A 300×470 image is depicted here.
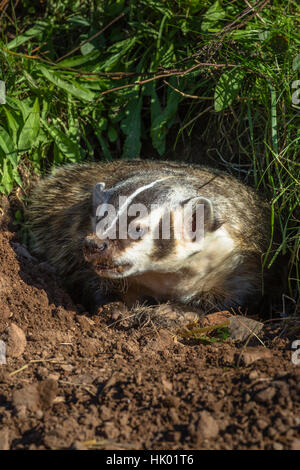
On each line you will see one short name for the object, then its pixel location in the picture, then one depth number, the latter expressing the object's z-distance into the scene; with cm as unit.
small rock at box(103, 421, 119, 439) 213
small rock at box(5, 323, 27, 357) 224
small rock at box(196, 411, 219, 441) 212
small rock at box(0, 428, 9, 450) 212
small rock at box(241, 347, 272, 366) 221
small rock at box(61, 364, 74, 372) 222
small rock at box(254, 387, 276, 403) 214
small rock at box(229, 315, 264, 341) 230
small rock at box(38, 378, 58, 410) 216
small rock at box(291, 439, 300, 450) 211
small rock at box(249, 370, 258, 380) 217
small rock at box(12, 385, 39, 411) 216
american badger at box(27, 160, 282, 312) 230
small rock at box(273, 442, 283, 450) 211
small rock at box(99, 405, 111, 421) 214
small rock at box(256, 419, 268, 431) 212
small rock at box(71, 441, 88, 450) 211
